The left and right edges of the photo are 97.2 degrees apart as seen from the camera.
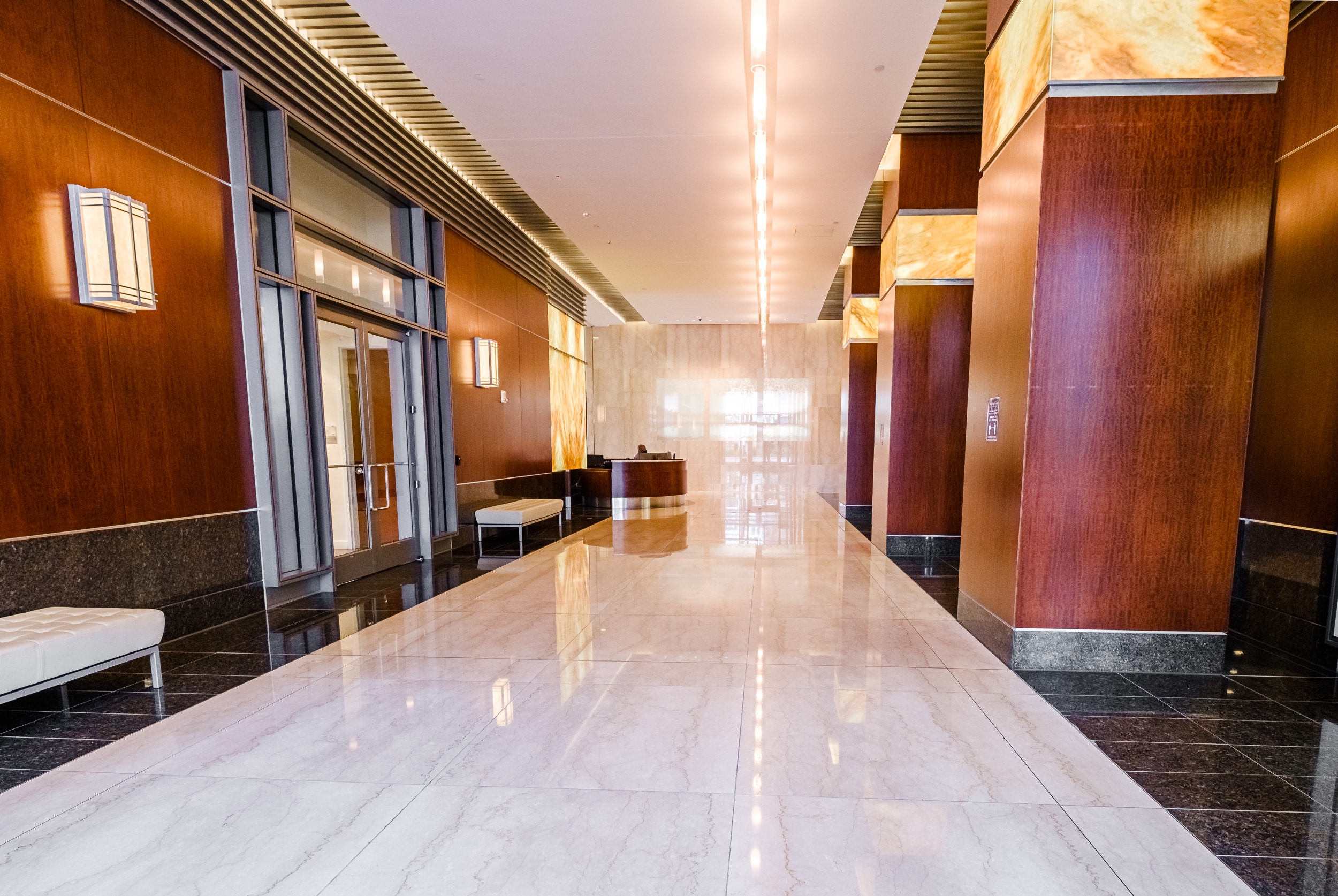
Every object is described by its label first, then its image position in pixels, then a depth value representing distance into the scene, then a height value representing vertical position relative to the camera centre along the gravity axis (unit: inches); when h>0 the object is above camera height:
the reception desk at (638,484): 448.5 -58.7
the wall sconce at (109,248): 140.7 +40.6
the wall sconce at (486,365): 334.6 +26.7
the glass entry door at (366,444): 239.9 -14.3
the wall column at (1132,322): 132.0 +19.6
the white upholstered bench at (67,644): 107.9 -45.8
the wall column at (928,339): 266.5 +31.7
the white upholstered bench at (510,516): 305.3 -55.2
